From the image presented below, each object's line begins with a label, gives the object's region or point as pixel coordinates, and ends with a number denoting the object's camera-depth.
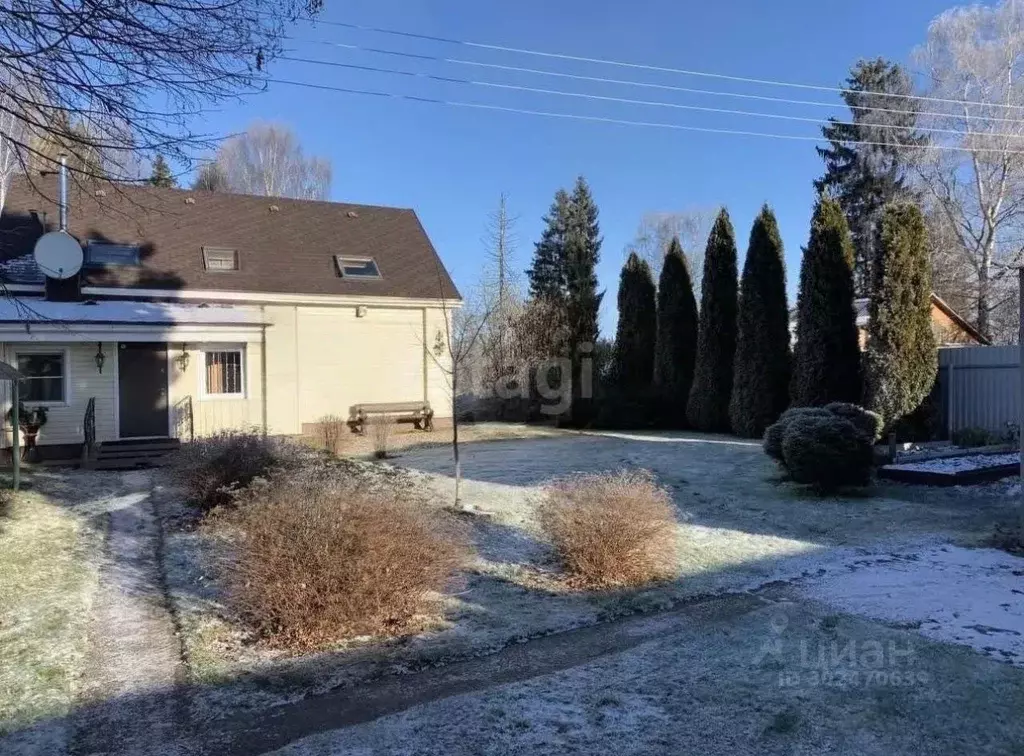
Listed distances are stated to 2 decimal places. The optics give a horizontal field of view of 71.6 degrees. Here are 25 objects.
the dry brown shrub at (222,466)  8.70
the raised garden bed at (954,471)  10.64
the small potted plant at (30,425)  13.77
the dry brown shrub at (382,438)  14.18
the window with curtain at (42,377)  14.54
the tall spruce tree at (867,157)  30.61
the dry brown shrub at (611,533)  6.32
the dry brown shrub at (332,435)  14.69
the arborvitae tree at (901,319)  13.95
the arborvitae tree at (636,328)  22.89
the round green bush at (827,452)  9.84
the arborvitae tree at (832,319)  15.59
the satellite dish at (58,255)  14.54
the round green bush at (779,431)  10.52
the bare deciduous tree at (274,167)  35.81
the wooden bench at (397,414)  18.22
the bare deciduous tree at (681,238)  42.81
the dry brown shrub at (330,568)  4.92
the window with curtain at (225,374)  16.41
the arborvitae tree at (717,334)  19.59
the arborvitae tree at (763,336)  17.78
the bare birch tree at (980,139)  24.53
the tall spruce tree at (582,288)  21.97
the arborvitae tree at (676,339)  21.25
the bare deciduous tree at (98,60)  4.68
